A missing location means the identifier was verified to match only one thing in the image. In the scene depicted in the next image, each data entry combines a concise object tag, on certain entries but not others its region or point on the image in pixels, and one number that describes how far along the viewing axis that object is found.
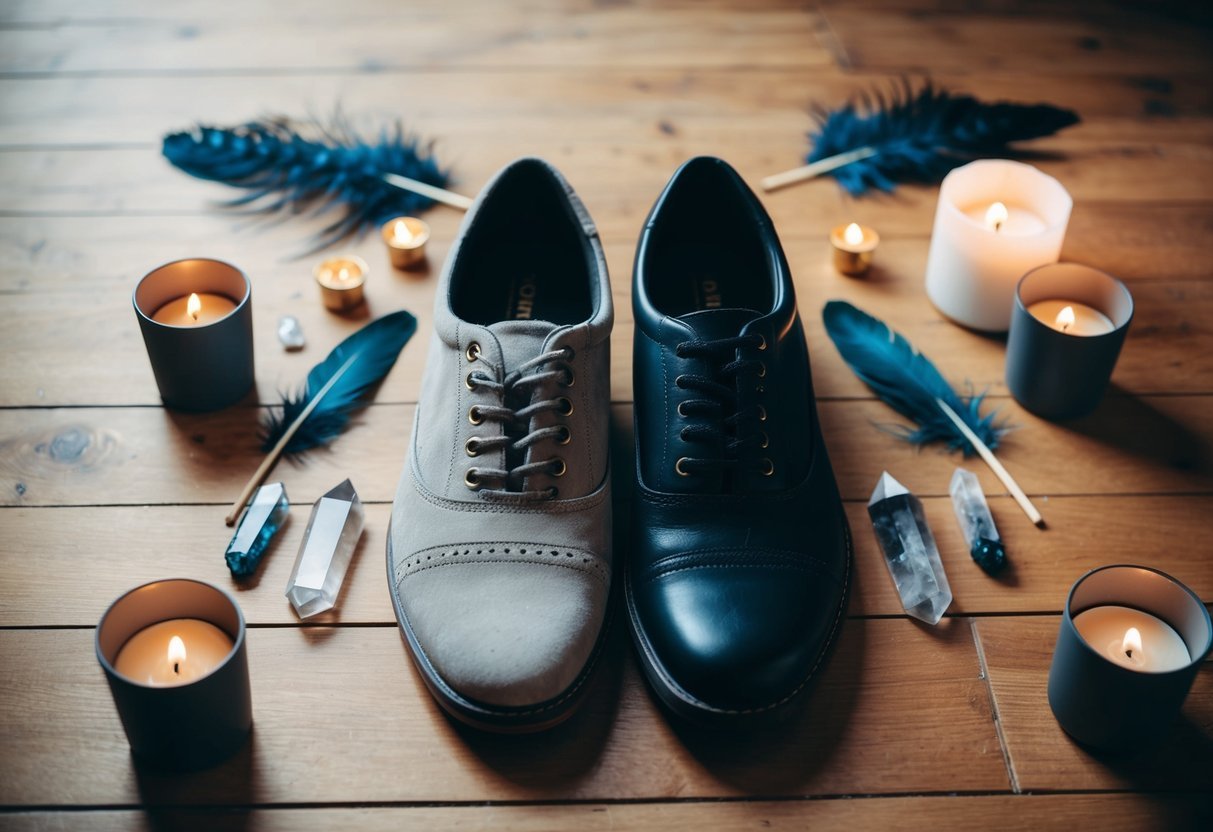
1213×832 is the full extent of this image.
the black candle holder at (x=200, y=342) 1.26
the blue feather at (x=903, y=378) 1.35
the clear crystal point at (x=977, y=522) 1.19
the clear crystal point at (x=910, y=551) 1.15
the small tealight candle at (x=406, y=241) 1.56
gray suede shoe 1.00
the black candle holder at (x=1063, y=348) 1.29
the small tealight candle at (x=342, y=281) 1.48
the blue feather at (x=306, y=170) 1.67
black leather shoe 1.01
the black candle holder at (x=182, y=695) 0.92
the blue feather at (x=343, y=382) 1.32
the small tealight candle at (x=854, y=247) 1.56
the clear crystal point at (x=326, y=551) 1.13
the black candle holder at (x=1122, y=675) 0.95
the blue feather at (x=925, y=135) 1.75
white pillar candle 1.42
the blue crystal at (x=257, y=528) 1.16
